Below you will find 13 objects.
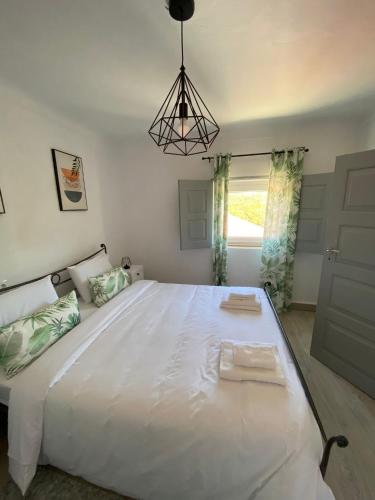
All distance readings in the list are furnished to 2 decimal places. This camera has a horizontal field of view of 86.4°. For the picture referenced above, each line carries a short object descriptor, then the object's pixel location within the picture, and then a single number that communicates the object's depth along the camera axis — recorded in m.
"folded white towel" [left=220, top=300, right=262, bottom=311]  1.87
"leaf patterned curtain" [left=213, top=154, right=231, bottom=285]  2.92
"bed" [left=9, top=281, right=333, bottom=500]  0.87
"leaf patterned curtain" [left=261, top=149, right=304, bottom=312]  2.74
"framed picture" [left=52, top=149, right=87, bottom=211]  2.21
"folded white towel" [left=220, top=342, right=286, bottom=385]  1.10
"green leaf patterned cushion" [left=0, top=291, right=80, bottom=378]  1.19
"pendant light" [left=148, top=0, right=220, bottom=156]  0.98
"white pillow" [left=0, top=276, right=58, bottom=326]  1.42
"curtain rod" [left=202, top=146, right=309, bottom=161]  2.70
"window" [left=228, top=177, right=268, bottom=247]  3.05
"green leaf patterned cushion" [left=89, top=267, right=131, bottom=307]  2.07
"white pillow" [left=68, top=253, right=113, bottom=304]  2.14
